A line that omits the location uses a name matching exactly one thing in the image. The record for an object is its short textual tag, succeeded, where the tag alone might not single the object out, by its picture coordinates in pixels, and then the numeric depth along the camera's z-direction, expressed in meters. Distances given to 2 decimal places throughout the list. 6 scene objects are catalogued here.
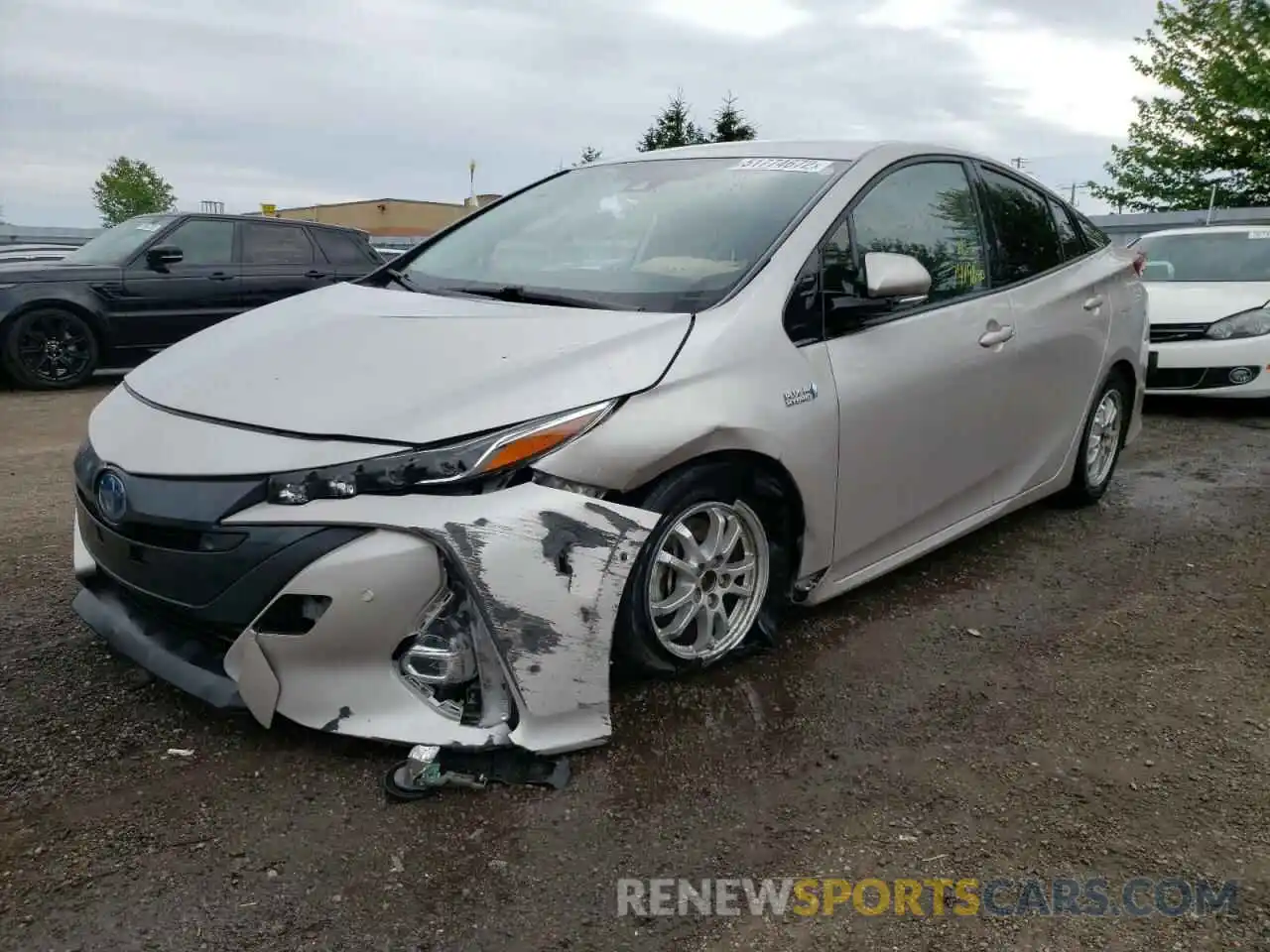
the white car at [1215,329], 7.04
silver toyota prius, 2.21
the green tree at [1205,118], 20.44
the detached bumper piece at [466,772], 2.28
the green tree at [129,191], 52.88
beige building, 48.72
